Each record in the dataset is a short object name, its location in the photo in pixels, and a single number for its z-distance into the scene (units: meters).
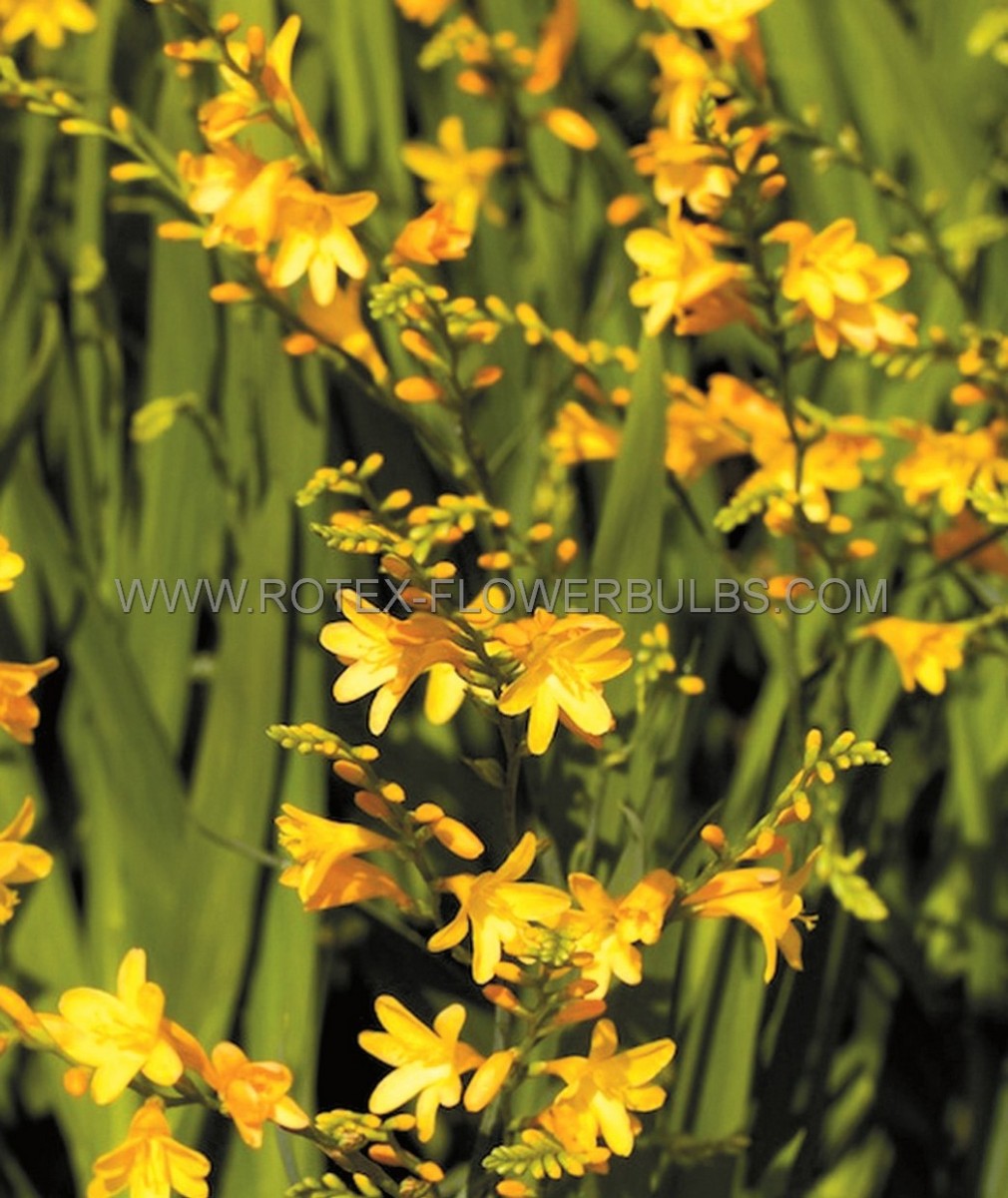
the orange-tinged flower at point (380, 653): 1.56
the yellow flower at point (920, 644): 1.70
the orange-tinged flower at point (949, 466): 1.72
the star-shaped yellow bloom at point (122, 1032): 1.56
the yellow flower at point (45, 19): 1.85
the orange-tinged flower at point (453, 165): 1.91
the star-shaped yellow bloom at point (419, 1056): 1.57
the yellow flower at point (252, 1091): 1.57
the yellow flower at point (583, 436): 1.77
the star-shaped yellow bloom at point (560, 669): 1.54
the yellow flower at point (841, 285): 1.68
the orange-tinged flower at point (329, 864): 1.57
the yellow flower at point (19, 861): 1.58
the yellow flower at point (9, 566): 1.58
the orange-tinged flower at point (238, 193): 1.66
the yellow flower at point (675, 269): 1.69
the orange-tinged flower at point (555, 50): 1.86
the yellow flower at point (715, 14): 1.71
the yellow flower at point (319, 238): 1.66
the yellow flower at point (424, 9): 1.88
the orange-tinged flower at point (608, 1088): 1.57
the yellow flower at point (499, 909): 1.54
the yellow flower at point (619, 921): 1.57
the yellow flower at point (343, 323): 1.74
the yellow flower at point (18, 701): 1.62
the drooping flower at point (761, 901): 1.60
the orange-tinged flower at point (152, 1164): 1.57
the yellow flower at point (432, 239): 1.66
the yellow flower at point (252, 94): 1.65
